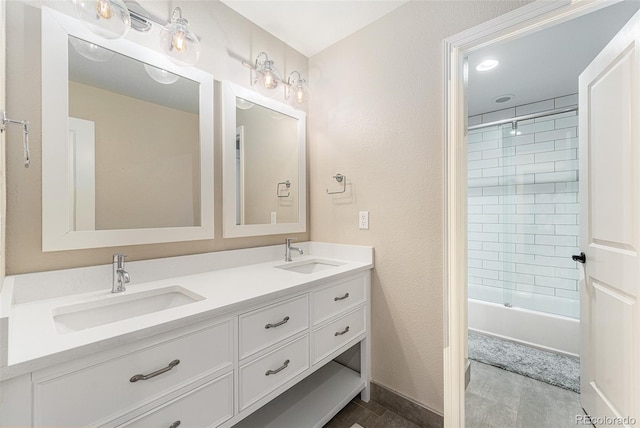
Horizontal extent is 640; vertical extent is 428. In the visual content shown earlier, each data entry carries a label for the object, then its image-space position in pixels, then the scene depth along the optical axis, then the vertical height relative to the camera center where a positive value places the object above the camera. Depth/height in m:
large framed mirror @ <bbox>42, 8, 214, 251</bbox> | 1.07 +0.33
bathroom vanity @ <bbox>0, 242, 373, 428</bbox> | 0.69 -0.43
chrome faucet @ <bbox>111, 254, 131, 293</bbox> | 1.12 -0.25
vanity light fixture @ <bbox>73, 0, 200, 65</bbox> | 1.09 +0.83
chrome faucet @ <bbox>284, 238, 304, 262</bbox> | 1.86 -0.25
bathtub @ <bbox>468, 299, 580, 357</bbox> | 2.18 -1.00
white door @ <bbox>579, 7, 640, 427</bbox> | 1.14 -0.09
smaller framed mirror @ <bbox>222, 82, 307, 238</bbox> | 1.62 +0.32
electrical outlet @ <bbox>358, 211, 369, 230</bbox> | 1.79 -0.05
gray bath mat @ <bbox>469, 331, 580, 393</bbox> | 1.87 -1.15
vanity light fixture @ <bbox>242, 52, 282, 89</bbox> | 1.74 +0.92
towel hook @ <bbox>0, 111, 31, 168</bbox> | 0.85 +0.25
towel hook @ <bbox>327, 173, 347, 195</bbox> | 1.90 +0.23
